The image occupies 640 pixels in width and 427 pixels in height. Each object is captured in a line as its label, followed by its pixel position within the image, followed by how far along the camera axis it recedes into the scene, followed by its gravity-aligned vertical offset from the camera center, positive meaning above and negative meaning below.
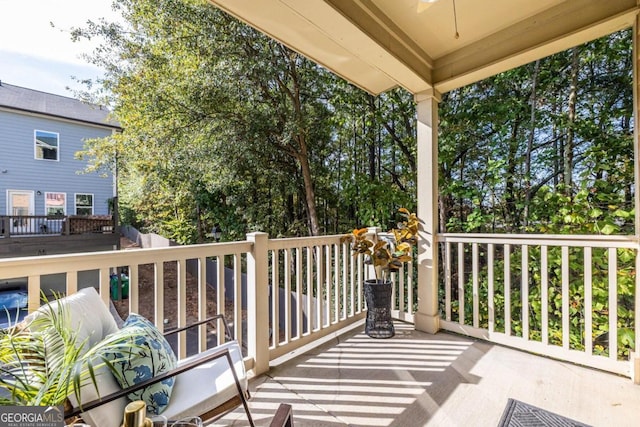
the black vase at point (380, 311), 3.00 -0.96
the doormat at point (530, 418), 1.70 -1.19
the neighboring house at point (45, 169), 8.90 +1.55
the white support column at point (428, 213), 3.09 +0.02
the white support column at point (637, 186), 2.07 +0.19
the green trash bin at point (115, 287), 7.67 -1.79
